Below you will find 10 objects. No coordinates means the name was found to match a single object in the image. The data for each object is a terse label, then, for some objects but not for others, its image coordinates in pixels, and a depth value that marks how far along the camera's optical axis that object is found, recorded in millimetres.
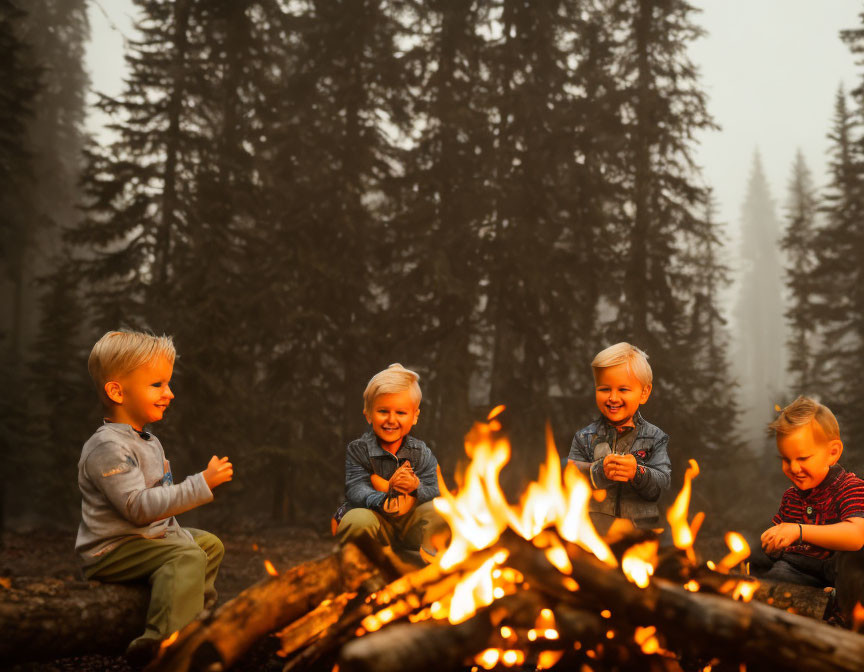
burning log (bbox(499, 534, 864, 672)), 2570
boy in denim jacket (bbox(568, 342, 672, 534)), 4637
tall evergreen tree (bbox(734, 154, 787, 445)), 66125
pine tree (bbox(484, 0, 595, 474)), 14742
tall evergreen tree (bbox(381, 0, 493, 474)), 14422
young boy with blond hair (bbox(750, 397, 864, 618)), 3758
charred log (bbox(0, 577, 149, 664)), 3243
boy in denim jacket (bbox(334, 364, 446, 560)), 4570
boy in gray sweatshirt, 3568
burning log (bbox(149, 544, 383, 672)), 2869
